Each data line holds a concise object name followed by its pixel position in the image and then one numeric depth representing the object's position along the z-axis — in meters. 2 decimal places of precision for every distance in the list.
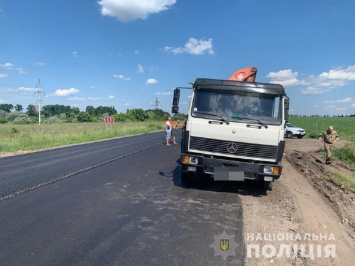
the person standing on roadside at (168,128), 19.98
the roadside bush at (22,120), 76.31
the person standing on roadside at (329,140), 13.41
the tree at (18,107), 146.62
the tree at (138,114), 98.88
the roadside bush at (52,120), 81.50
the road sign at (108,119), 35.19
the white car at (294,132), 30.97
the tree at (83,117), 95.19
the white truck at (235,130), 6.83
